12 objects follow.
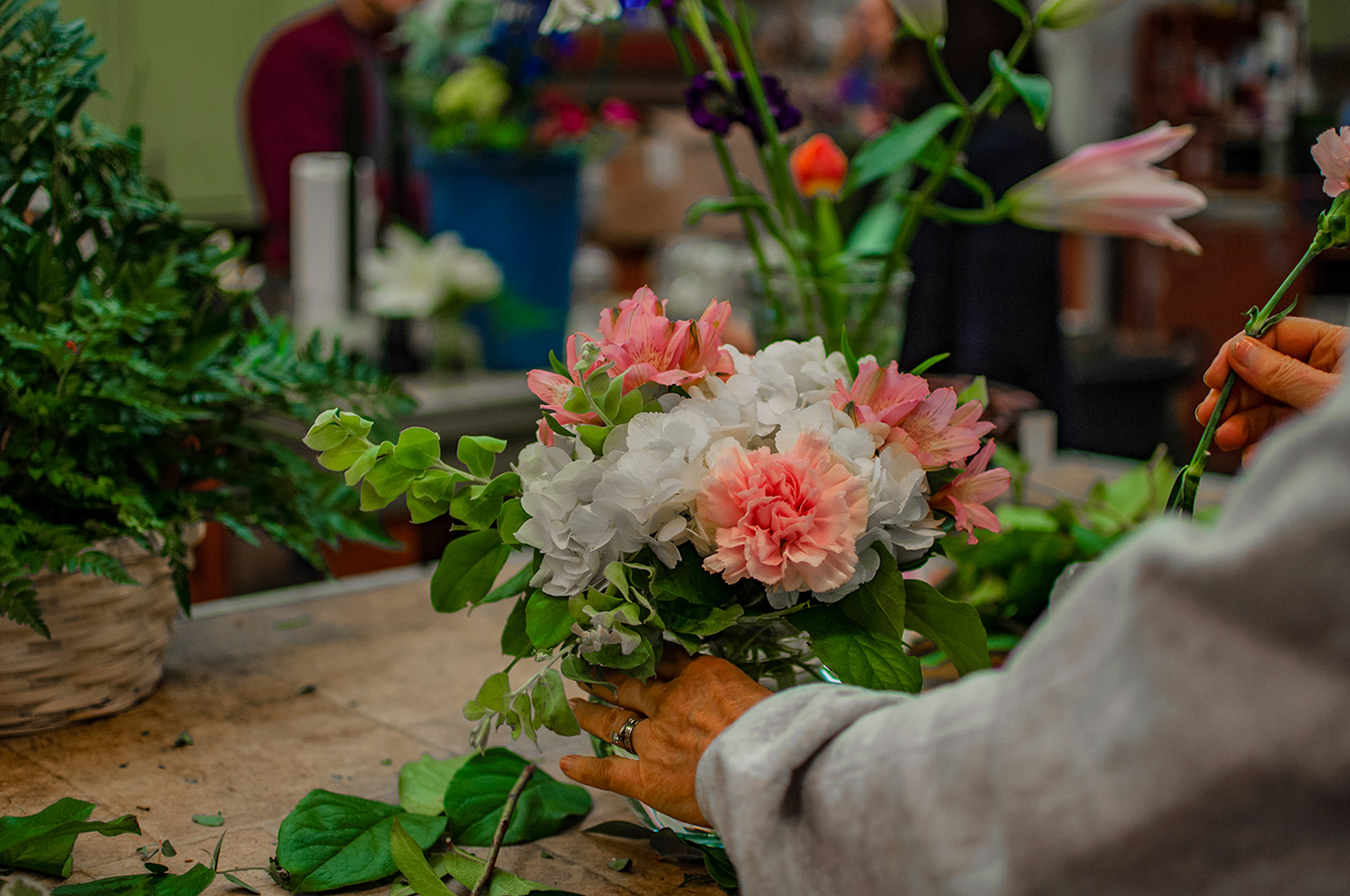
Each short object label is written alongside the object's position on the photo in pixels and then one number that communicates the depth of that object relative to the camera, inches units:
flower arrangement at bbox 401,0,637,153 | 73.5
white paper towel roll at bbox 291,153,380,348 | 77.0
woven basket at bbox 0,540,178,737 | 31.4
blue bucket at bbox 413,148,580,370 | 76.5
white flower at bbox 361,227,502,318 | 75.8
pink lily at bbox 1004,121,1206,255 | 36.7
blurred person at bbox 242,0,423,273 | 109.3
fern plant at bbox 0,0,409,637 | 30.4
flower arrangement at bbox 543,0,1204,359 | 36.7
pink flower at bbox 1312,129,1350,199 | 23.7
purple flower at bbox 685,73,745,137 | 38.6
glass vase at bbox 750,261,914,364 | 40.8
